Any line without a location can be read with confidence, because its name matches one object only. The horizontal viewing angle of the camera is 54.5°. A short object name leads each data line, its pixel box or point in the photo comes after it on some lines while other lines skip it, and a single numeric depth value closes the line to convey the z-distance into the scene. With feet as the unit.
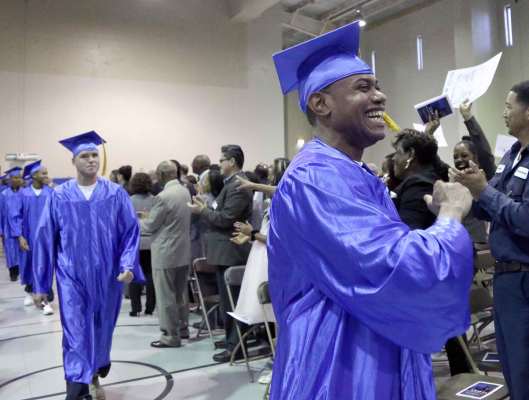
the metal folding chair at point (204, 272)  16.51
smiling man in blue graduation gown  3.54
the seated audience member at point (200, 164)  22.13
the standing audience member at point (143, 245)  20.65
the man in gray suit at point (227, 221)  15.06
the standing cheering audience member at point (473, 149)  9.76
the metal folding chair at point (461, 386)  7.38
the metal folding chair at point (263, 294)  12.18
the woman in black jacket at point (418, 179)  9.91
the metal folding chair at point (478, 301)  10.69
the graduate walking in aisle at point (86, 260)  11.21
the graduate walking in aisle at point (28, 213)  24.40
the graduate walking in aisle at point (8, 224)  24.84
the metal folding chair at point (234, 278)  14.12
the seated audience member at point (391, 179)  13.57
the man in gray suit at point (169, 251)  16.37
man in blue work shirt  7.22
